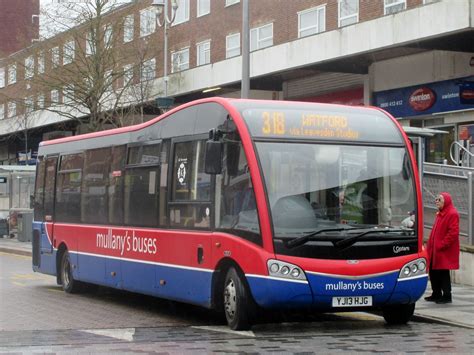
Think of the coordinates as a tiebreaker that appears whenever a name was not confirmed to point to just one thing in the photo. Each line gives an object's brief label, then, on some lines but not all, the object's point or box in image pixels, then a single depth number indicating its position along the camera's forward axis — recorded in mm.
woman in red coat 13094
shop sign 27050
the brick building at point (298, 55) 26438
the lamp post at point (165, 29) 32906
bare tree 33938
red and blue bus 10344
